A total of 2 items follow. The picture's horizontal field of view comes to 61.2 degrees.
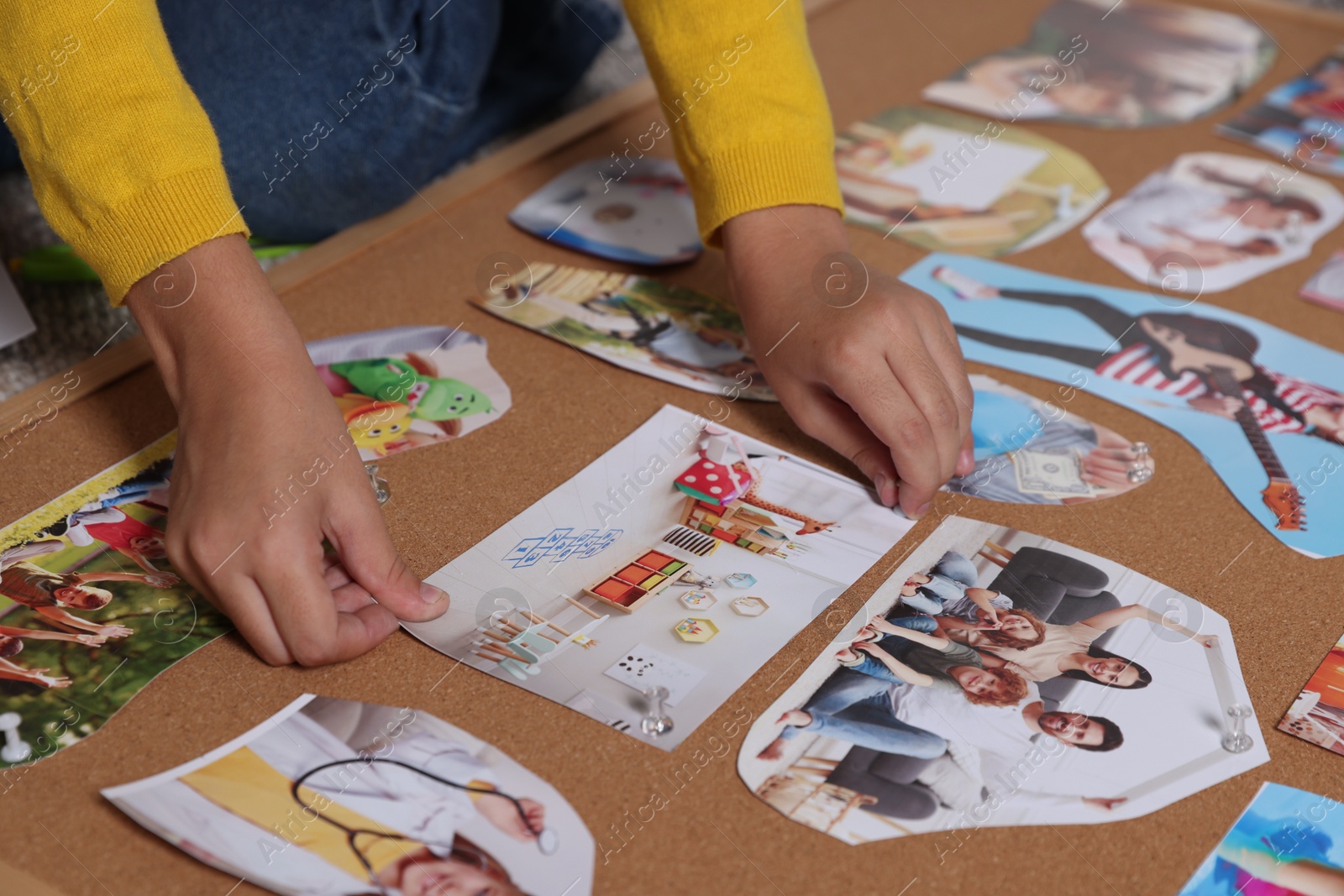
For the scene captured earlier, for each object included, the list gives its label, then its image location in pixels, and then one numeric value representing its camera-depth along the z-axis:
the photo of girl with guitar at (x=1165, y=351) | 0.69
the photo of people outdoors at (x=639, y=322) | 0.73
